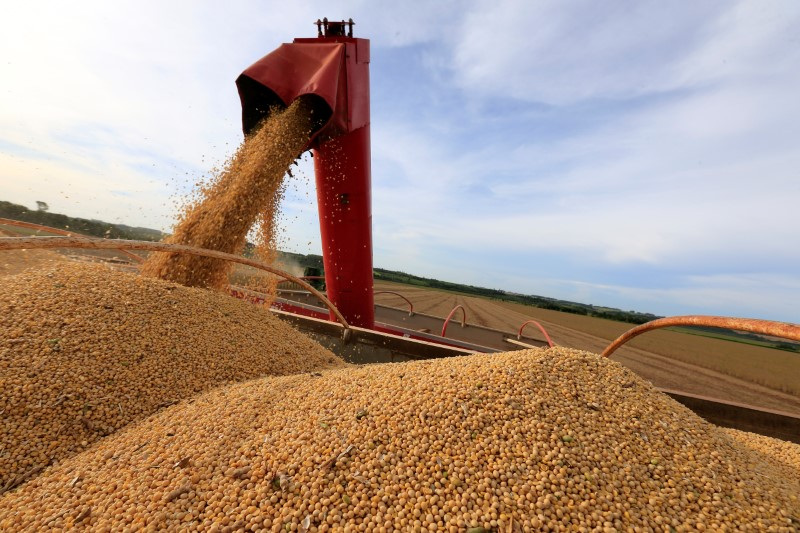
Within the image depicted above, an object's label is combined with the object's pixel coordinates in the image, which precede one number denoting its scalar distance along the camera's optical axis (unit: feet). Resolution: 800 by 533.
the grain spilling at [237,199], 9.27
